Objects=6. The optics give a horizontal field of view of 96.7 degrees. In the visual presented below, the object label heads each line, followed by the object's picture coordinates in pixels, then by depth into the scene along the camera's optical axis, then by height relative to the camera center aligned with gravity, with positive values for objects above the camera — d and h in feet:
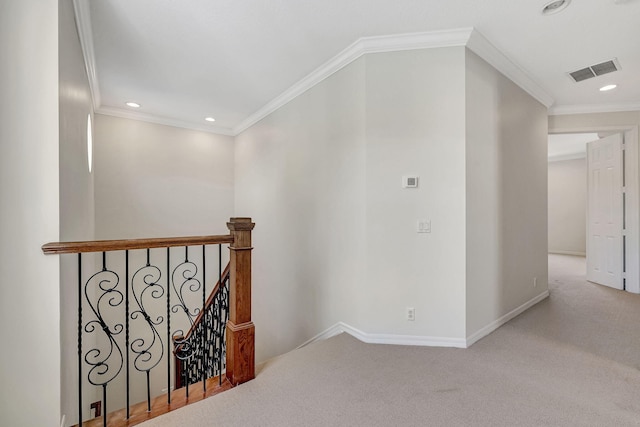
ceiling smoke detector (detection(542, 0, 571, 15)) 6.60 +4.86
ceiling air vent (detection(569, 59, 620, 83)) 9.42 +4.86
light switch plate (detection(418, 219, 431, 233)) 8.07 -0.36
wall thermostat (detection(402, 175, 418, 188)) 8.06 +0.88
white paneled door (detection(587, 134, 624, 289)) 13.39 -0.05
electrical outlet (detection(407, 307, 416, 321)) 8.10 -2.87
